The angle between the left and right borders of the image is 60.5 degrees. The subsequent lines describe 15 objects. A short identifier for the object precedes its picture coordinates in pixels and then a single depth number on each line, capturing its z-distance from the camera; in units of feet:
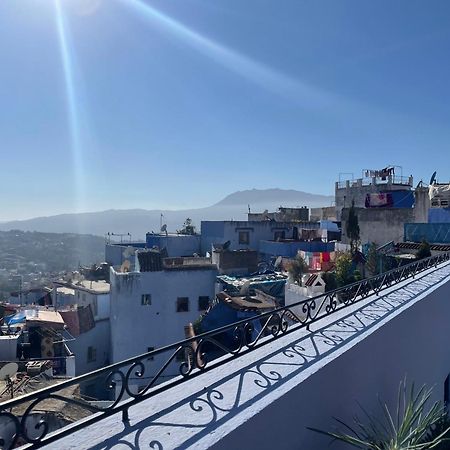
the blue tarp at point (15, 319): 44.28
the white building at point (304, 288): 42.52
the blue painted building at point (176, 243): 90.02
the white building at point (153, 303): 54.34
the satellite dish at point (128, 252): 77.89
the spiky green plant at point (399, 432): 8.46
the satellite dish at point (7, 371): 27.35
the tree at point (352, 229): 55.77
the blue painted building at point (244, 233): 86.74
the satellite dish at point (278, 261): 68.04
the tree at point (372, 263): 42.65
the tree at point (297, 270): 50.78
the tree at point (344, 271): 43.14
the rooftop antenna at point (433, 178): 74.04
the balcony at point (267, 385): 6.49
